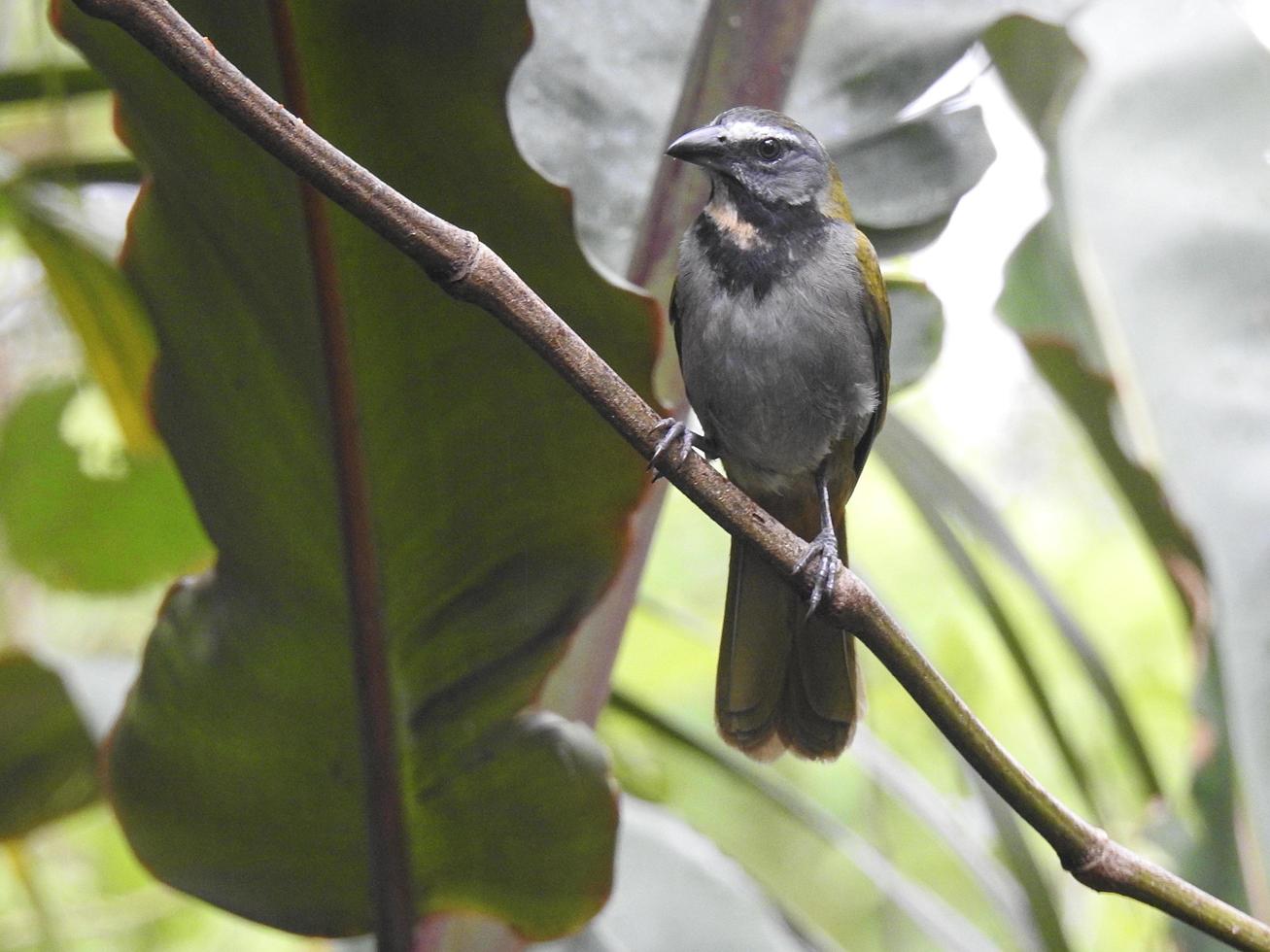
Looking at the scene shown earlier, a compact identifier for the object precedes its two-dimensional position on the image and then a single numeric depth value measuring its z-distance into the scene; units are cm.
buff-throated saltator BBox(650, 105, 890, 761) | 361
